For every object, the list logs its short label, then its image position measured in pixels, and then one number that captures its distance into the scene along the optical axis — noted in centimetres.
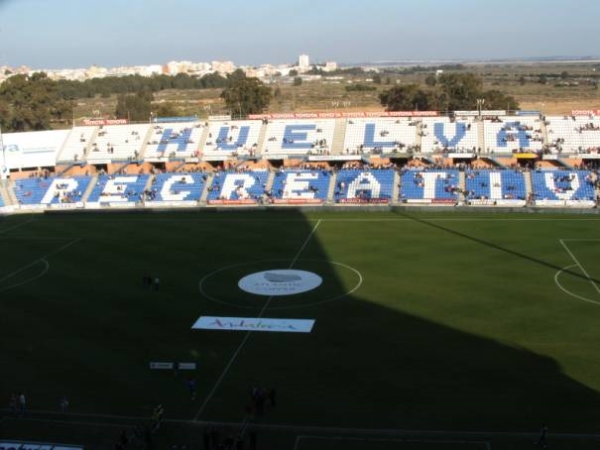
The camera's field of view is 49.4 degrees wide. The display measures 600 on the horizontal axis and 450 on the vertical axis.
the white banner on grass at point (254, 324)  3198
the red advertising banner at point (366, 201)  6156
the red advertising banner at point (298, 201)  6288
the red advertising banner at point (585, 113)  7069
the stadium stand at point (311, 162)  6228
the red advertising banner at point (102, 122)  7905
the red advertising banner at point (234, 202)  6397
